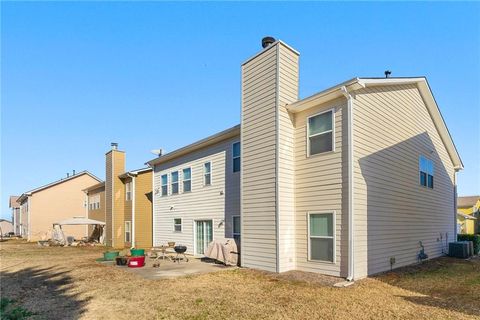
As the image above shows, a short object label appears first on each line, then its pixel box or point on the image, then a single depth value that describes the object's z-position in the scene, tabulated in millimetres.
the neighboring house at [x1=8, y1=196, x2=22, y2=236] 46500
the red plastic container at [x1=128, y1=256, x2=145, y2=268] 13016
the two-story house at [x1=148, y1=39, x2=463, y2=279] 9812
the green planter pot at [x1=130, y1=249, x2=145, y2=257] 14598
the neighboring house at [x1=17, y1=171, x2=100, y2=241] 32719
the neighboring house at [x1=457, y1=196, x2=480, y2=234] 35822
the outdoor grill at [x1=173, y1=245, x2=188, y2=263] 14055
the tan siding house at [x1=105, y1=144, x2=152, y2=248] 21984
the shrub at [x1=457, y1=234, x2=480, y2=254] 17075
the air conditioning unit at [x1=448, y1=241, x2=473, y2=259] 14773
